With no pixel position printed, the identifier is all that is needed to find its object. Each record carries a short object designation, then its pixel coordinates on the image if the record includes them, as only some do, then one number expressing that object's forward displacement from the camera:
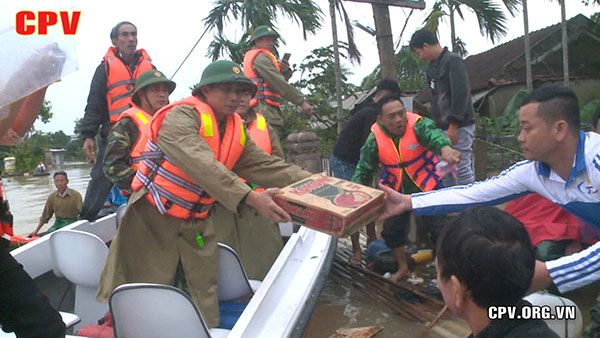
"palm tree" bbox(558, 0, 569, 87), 11.95
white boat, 2.36
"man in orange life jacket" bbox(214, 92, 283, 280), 3.67
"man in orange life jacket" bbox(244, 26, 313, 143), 5.09
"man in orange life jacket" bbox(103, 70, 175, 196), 3.54
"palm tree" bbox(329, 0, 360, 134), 8.12
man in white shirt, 2.40
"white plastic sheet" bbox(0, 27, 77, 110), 1.45
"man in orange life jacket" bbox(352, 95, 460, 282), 4.18
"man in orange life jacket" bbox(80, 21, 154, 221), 4.87
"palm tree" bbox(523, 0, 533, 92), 11.44
